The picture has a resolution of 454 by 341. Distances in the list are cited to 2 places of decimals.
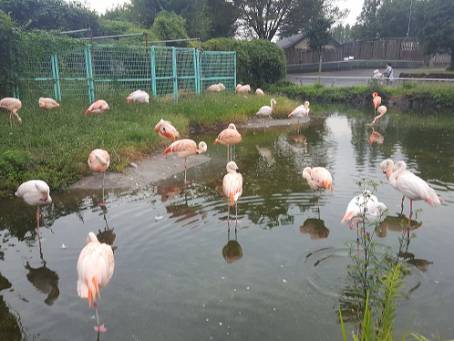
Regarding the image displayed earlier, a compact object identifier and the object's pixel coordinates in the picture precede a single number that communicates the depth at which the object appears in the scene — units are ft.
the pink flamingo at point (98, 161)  24.03
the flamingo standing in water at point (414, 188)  18.62
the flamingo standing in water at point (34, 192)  19.15
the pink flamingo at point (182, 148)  27.89
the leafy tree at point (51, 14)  69.67
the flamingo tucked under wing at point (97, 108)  37.63
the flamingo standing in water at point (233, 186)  19.78
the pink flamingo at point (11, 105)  33.50
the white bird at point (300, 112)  48.78
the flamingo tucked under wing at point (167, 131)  31.78
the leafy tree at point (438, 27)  94.02
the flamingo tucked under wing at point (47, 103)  37.37
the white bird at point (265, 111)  50.34
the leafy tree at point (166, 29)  76.38
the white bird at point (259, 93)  64.08
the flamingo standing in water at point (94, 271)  12.49
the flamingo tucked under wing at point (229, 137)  32.89
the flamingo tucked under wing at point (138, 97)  43.62
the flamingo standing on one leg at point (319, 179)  21.77
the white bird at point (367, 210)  17.13
